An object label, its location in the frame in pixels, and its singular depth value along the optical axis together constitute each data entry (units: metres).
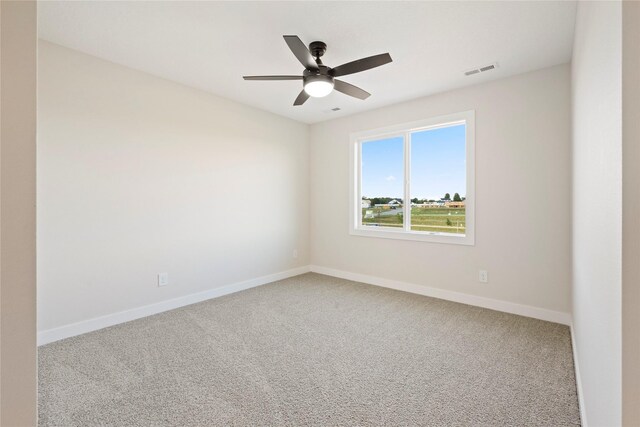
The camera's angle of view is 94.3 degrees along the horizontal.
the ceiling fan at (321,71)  2.23
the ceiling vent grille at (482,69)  2.94
